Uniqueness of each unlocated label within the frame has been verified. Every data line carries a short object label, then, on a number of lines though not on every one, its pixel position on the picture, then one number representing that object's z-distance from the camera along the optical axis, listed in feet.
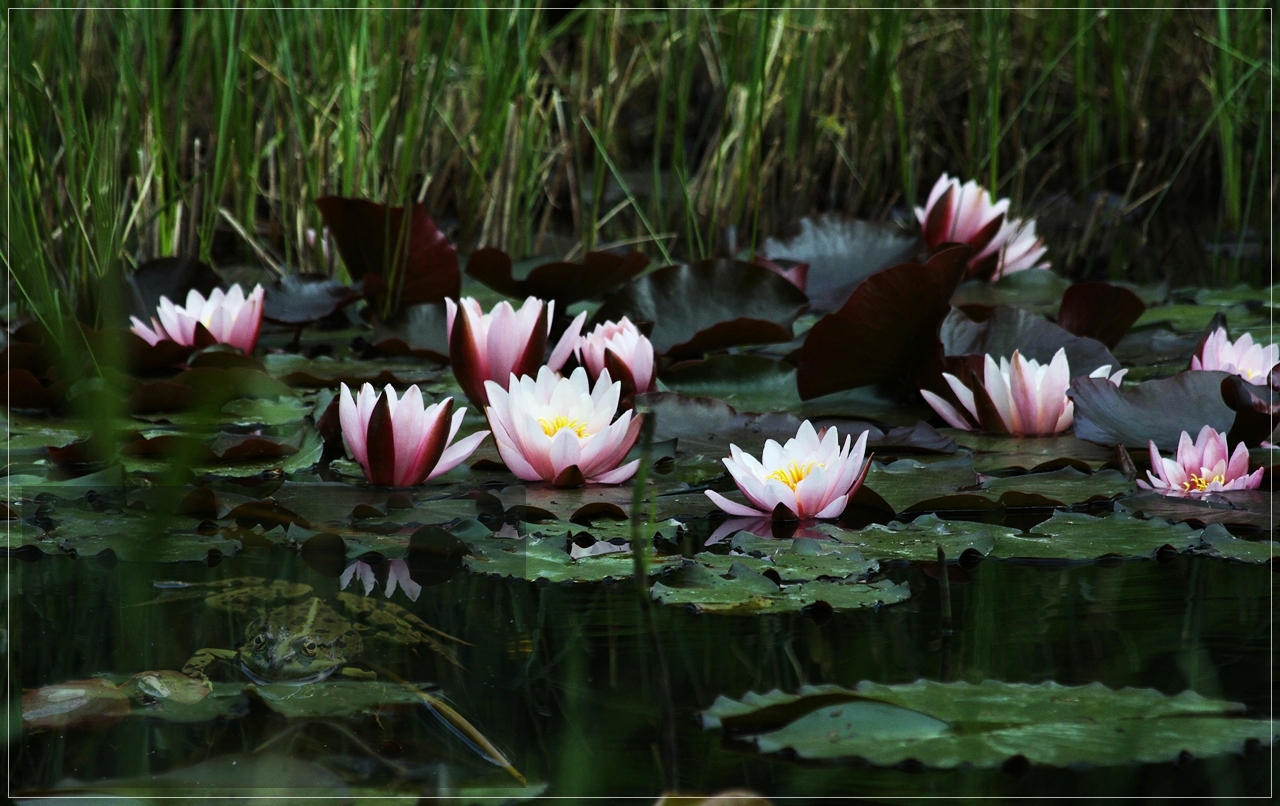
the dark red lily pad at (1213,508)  21.90
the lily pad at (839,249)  24.19
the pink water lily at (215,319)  23.42
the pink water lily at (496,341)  22.69
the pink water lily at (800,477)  21.94
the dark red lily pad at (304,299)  23.89
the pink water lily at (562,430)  22.17
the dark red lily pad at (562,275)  23.49
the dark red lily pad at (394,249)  23.67
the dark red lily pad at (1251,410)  22.29
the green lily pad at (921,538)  21.76
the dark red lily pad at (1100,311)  23.03
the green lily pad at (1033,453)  22.31
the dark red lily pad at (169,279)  23.86
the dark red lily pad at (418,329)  23.64
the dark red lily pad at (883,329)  22.59
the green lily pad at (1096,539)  21.75
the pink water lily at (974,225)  24.14
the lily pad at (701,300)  23.39
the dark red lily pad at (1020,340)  22.80
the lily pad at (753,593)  21.50
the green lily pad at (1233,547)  21.68
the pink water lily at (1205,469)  22.12
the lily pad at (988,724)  20.92
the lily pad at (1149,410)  22.42
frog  21.27
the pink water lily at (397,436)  22.14
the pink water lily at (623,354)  22.69
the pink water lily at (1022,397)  22.51
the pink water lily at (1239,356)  22.65
